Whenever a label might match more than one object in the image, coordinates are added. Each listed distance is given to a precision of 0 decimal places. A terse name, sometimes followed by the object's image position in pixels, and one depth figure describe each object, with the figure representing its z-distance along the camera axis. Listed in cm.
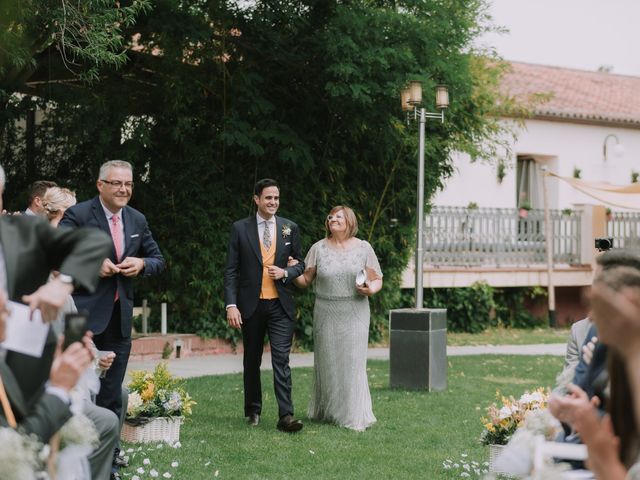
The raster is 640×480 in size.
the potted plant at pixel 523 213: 2294
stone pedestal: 1171
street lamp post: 1243
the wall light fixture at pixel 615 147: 3072
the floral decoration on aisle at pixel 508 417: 690
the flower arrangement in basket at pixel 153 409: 794
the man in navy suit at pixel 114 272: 666
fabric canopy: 2062
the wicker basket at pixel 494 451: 695
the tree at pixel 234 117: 1351
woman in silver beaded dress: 909
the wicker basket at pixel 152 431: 793
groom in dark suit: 888
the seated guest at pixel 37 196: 844
